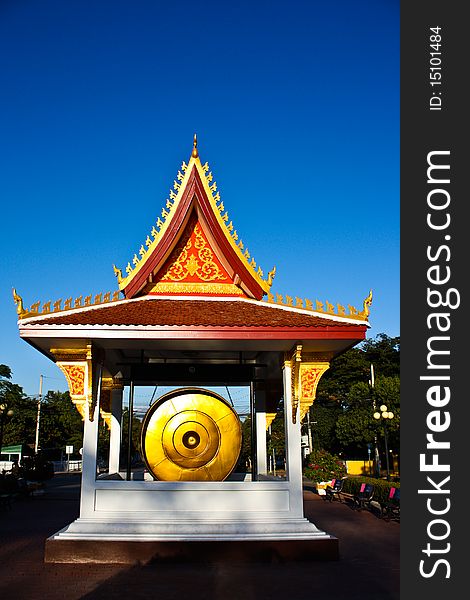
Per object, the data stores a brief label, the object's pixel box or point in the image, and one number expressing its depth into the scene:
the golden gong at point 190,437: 10.77
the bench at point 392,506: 16.08
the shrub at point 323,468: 26.66
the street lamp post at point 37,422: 49.33
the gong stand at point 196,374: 11.01
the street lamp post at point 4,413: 26.33
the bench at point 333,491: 22.80
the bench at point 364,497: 19.15
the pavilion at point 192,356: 9.44
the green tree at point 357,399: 40.16
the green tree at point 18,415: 50.16
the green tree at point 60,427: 56.44
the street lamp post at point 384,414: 24.16
